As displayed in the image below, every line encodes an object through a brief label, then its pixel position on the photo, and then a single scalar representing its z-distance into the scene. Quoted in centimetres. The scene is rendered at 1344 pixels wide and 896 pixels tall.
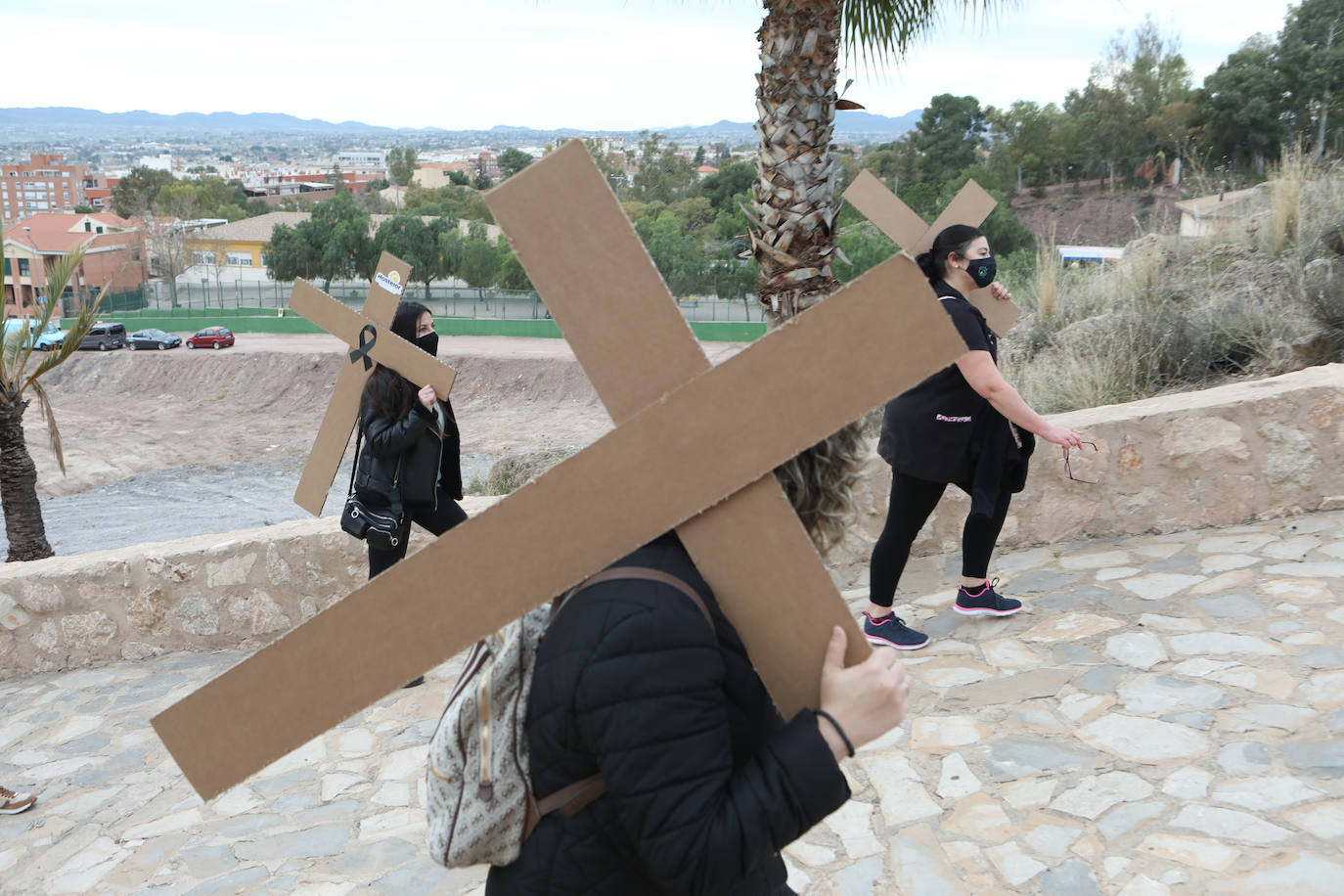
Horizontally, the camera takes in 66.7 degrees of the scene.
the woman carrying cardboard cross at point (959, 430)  365
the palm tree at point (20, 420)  934
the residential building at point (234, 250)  7006
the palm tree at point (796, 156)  583
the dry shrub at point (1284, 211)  848
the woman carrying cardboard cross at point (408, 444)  419
